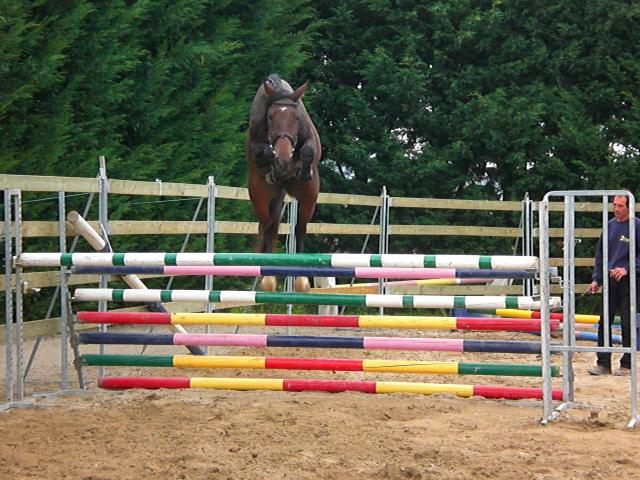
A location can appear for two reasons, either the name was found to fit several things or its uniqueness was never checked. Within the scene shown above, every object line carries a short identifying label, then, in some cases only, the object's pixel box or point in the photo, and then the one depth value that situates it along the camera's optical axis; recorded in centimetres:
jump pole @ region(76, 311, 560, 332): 1065
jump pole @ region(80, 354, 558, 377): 1057
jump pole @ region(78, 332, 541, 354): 1068
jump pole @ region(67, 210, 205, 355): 1254
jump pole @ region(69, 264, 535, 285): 1095
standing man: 1413
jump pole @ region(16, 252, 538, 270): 1012
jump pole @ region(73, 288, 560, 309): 1056
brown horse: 1155
